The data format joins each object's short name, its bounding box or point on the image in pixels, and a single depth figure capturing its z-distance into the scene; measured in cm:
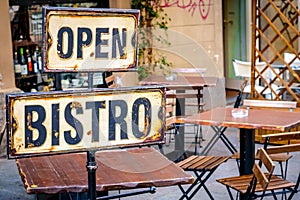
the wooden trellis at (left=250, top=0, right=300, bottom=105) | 675
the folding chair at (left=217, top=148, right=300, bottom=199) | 350
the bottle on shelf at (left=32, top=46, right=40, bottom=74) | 760
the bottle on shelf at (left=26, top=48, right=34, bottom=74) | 753
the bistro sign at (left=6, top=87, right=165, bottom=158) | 206
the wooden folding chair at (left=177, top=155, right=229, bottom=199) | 434
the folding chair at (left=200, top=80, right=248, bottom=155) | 613
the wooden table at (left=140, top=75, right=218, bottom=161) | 658
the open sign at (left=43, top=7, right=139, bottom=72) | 218
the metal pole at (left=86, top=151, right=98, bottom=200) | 228
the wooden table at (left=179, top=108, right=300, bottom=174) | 468
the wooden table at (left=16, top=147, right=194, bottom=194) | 303
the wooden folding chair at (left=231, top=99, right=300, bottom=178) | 446
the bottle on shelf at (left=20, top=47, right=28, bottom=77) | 745
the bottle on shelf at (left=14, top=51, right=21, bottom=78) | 734
